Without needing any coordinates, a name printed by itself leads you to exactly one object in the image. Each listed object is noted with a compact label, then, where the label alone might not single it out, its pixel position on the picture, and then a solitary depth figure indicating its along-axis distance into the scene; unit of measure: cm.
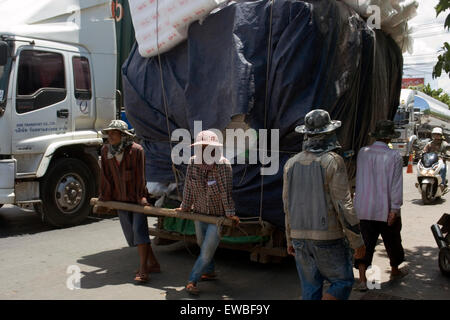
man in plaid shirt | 488
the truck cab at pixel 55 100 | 732
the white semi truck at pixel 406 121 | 2008
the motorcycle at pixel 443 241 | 561
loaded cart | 516
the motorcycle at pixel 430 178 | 1065
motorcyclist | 1068
